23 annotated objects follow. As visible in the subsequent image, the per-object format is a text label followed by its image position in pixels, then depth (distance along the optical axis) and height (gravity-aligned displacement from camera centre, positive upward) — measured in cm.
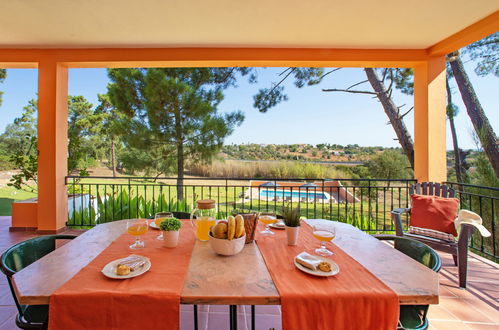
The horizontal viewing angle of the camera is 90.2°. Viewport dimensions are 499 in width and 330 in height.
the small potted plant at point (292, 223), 126 -29
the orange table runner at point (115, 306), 78 -44
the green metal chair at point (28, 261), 102 -46
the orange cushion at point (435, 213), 244 -48
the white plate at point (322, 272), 92 -40
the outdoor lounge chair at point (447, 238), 214 -70
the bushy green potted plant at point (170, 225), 120 -29
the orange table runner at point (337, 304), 77 -44
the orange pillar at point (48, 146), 352 +29
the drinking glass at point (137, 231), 122 -32
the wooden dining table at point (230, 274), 79 -41
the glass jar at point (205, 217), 129 -27
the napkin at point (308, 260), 96 -39
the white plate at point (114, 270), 90 -40
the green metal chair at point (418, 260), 107 -48
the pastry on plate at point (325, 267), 94 -39
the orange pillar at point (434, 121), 340 +61
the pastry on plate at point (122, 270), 91 -38
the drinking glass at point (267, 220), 147 -36
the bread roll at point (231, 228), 108 -27
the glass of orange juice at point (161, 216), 142 -30
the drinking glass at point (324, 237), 117 -34
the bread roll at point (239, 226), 111 -27
